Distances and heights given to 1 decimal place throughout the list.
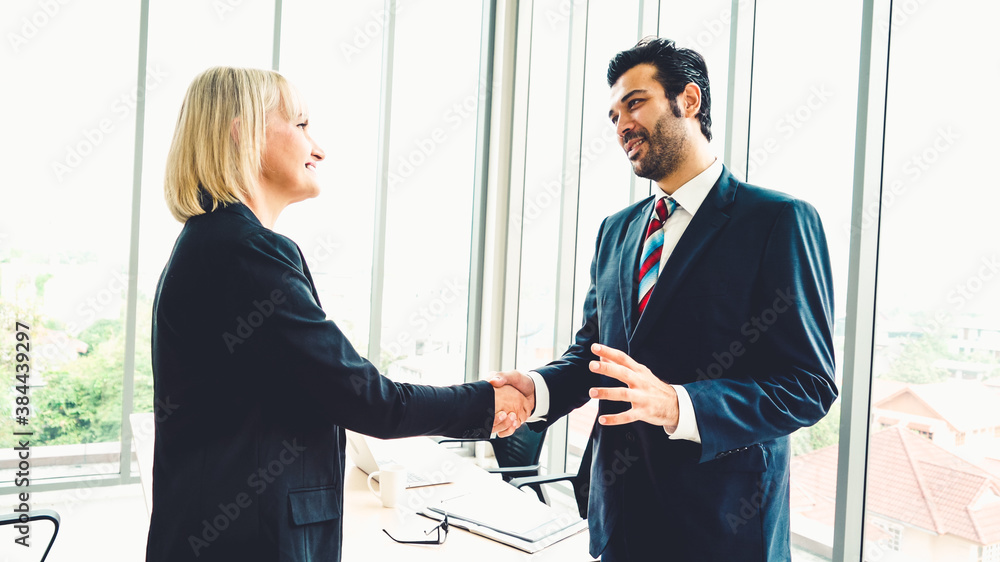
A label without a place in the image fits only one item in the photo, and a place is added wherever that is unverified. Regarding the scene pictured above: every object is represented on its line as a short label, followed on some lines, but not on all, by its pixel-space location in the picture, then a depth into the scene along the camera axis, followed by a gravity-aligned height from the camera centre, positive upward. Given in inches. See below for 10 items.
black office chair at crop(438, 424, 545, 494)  127.4 -37.6
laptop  89.9 -30.3
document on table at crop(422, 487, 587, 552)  68.5 -29.6
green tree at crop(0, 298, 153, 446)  145.2 -34.1
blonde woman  49.8 -10.1
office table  65.2 -30.7
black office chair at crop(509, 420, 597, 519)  99.6 -35.0
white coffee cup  80.5 -28.8
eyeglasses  67.4 -29.4
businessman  51.8 -8.1
